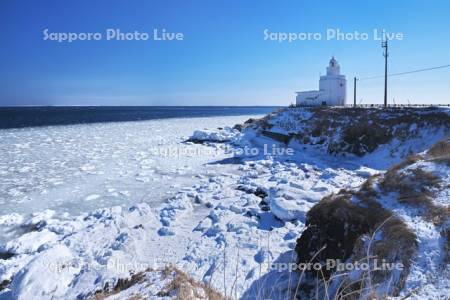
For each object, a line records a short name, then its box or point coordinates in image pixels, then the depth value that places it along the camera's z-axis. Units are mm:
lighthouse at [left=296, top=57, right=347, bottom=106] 39844
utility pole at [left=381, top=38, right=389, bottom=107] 31922
